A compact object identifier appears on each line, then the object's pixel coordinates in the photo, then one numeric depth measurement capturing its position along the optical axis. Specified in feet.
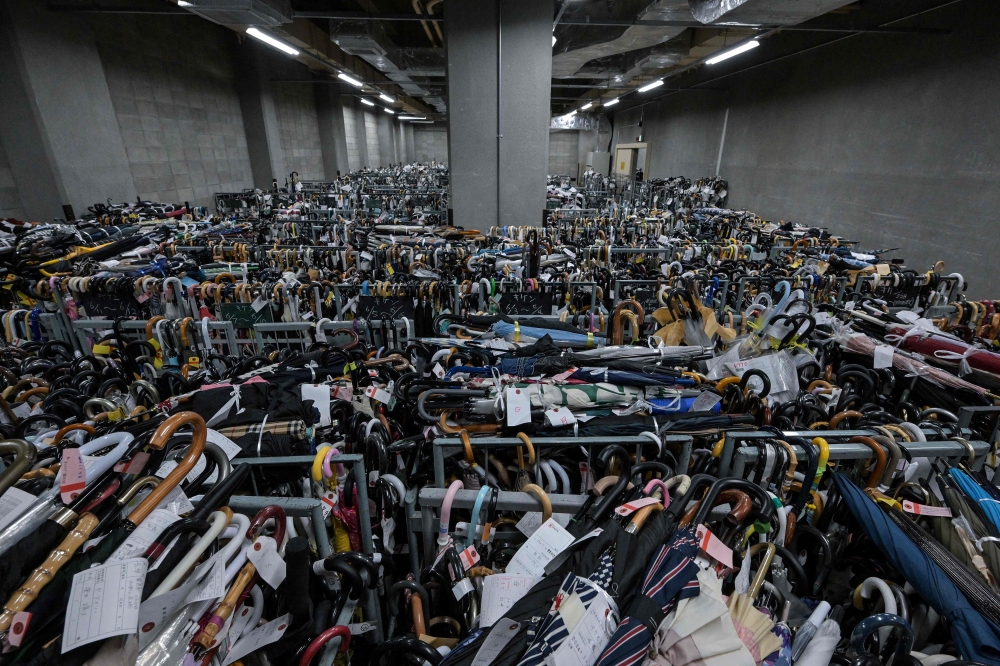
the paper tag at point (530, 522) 6.14
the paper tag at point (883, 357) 9.98
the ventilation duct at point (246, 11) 19.99
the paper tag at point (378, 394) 8.05
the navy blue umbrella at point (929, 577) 4.57
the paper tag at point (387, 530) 6.70
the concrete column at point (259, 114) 48.06
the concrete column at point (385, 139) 98.84
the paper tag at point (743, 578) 5.32
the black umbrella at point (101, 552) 3.59
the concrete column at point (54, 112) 25.41
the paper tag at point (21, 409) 9.12
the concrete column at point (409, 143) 126.93
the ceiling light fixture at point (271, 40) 27.50
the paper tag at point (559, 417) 7.33
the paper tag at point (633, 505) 5.32
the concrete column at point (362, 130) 82.12
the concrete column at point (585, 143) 106.22
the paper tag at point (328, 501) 6.14
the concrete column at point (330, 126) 67.15
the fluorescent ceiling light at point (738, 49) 26.84
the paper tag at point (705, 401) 7.97
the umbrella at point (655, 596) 4.09
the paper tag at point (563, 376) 8.84
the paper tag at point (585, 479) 7.28
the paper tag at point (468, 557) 5.68
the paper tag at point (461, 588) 5.35
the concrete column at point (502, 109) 25.00
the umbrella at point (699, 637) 4.22
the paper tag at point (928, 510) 5.85
